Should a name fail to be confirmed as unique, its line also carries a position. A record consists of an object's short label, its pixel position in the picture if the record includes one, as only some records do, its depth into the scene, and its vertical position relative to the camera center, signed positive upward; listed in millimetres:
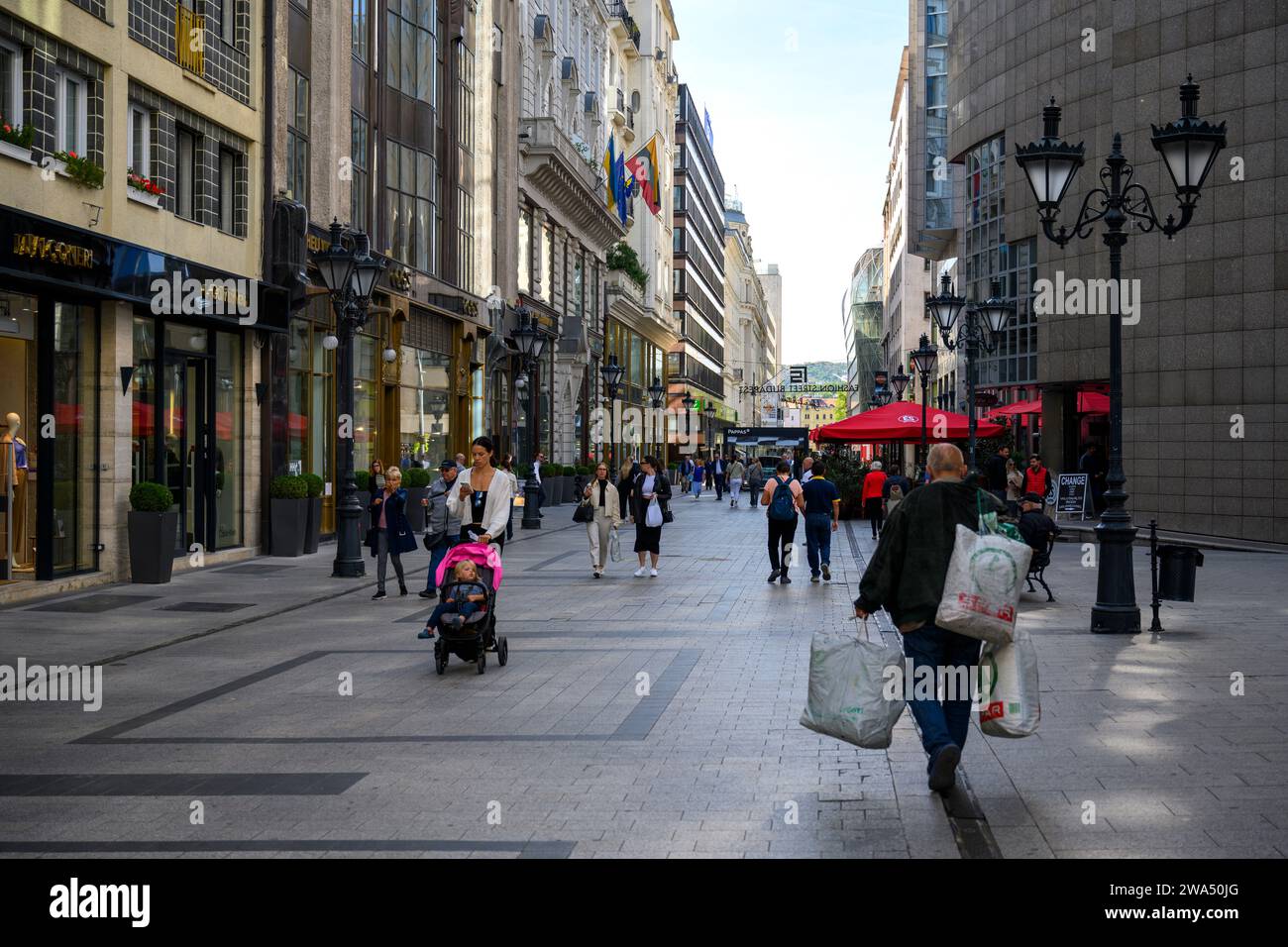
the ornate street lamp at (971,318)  26016 +2871
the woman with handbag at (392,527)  17547 -742
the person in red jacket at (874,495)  30188 -597
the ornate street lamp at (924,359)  31844 +2511
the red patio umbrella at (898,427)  34188 +1048
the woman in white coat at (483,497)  11953 -258
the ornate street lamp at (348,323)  19781 +2153
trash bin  13953 -1035
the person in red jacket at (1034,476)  26422 -169
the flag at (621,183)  60031 +12252
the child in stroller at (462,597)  11477 -1063
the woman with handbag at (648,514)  20828 -687
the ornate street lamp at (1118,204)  13938 +2781
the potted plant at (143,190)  19453 +3926
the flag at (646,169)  60344 +12917
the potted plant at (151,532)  18609 -842
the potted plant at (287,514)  23562 -770
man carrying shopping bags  7133 -617
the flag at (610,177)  59344 +12366
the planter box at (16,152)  16094 +3685
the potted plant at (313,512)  24281 -773
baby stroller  11367 -1297
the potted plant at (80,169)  17453 +3798
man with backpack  19609 -592
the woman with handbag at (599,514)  20734 -691
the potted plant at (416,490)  29656 -474
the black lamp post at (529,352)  33469 +2820
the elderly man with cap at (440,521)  16000 -614
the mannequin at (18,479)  16672 -128
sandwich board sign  33562 -671
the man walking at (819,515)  20047 -677
